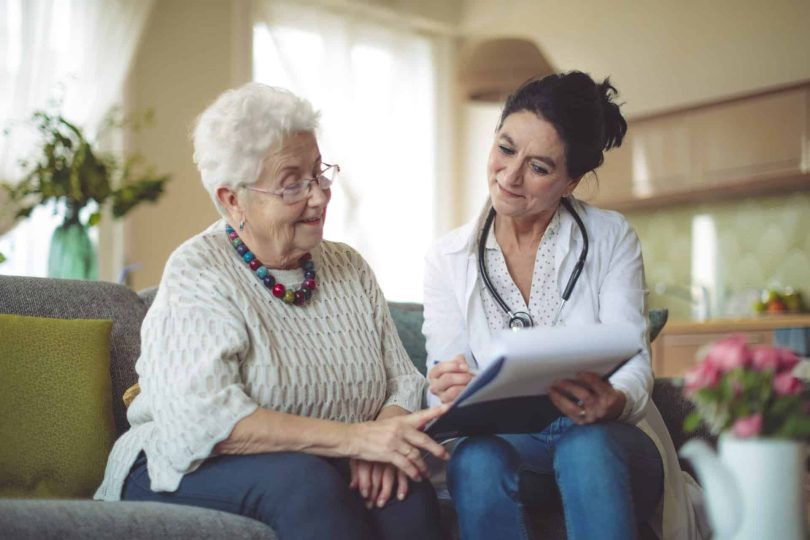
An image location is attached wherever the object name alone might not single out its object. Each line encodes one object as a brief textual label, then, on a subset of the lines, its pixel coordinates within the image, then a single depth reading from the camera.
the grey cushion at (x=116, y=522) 1.42
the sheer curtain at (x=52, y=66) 4.28
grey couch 1.45
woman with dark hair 1.76
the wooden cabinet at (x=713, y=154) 4.68
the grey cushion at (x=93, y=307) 2.08
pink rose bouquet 1.12
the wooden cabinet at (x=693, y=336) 4.42
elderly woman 1.61
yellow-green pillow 1.88
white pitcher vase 1.09
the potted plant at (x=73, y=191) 3.09
